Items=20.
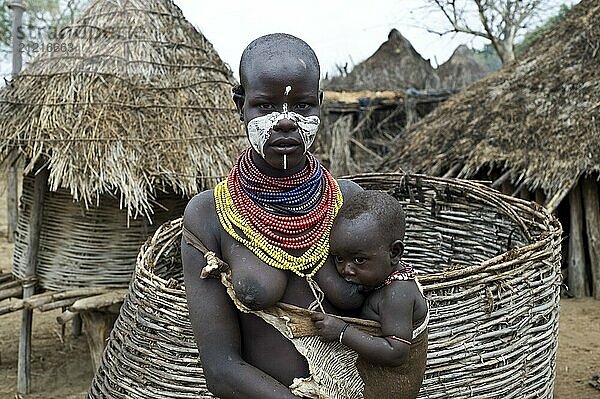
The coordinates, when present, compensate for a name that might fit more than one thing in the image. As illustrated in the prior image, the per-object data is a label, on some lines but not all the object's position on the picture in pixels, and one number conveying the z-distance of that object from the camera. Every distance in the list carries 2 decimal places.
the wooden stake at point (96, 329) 4.74
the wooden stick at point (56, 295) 4.51
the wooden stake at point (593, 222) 6.50
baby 1.45
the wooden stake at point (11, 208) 9.37
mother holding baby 1.44
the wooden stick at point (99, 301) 4.36
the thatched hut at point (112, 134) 4.71
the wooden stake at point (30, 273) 4.99
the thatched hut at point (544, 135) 6.46
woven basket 2.53
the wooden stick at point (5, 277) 5.29
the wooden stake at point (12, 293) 5.00
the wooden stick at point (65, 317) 4.24
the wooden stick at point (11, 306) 4.52
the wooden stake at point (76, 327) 6.42
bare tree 13.62
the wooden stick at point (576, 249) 6.59
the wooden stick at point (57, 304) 4.55
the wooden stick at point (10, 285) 5.13
